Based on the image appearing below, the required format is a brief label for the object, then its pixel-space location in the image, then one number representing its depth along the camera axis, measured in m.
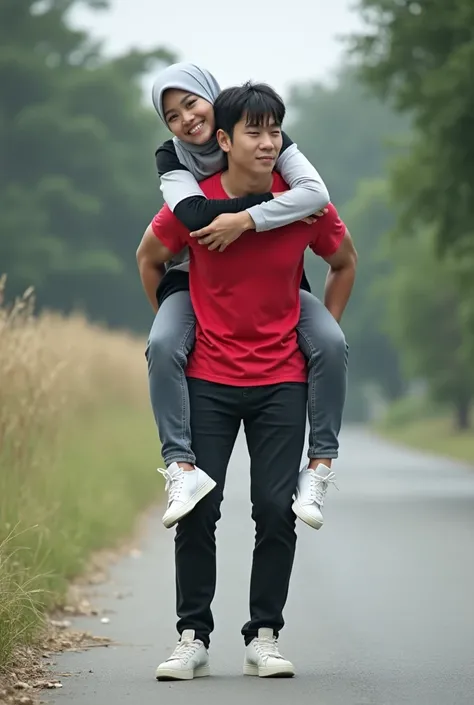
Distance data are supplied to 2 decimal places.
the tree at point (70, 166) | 58.41
